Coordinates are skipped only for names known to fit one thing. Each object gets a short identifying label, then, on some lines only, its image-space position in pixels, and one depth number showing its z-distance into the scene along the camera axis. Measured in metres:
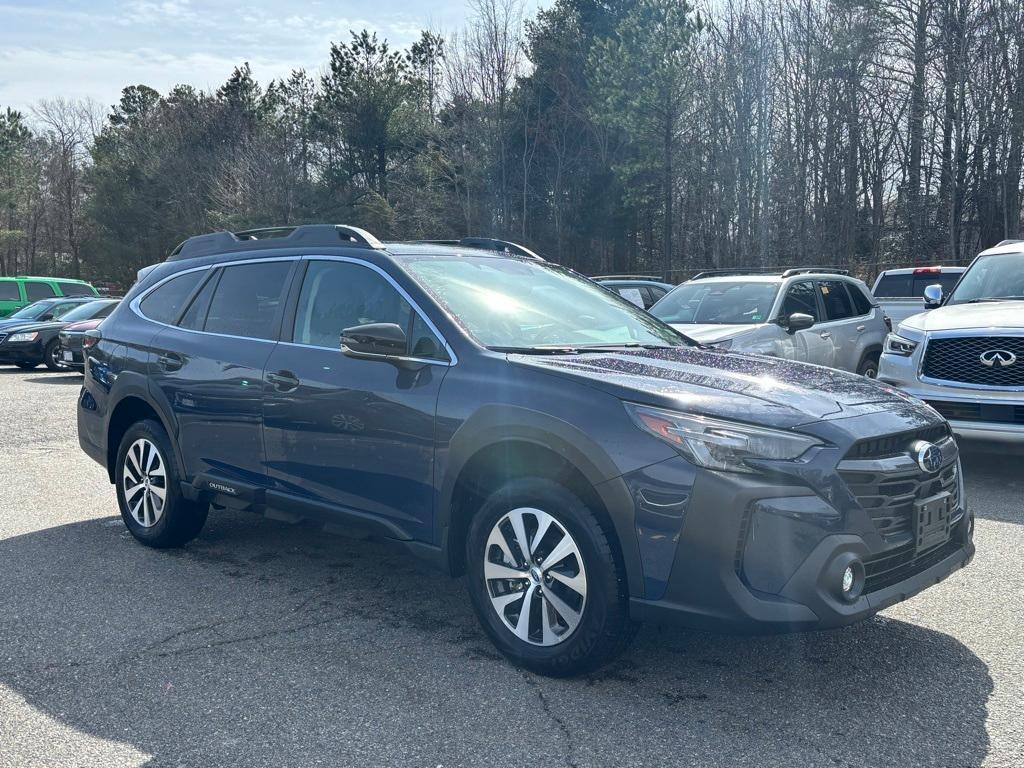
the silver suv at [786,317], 9.70
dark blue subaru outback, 3.29
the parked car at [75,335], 17.28
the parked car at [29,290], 25.39
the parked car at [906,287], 15.72
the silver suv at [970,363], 7.06
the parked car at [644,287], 17.48
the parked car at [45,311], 21.00
